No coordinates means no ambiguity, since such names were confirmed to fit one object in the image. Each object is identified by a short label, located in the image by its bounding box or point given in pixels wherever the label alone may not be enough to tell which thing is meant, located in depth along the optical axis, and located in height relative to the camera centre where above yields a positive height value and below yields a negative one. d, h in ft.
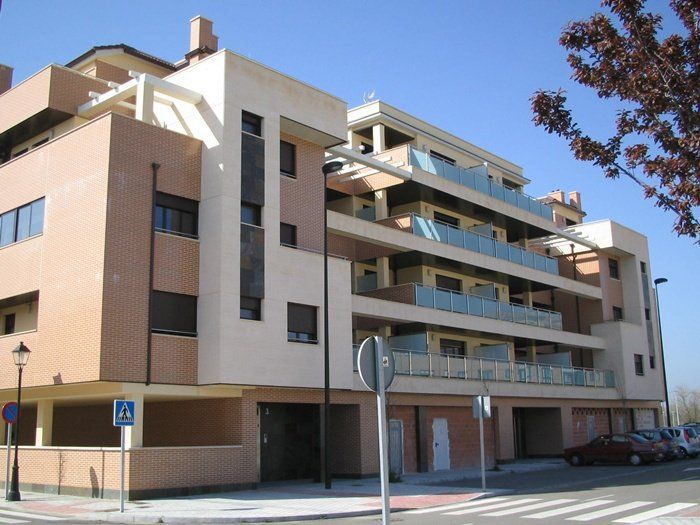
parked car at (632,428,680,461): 108.47 -4.08
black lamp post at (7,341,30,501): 65.36 +1.45
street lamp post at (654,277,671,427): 153.81 +15.33
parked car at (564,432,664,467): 106.11 -5.40
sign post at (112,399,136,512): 57.98 +0.56
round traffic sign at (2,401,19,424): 69.05 +1.09
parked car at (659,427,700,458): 116.26 -4.58
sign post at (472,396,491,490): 72.13 +0.68
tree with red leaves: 30.25 +12.90
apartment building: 70.33 +14.27
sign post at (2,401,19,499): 68.64 +0.91
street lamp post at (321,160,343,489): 74.38 +4.93
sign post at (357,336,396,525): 28.68 +1.91
